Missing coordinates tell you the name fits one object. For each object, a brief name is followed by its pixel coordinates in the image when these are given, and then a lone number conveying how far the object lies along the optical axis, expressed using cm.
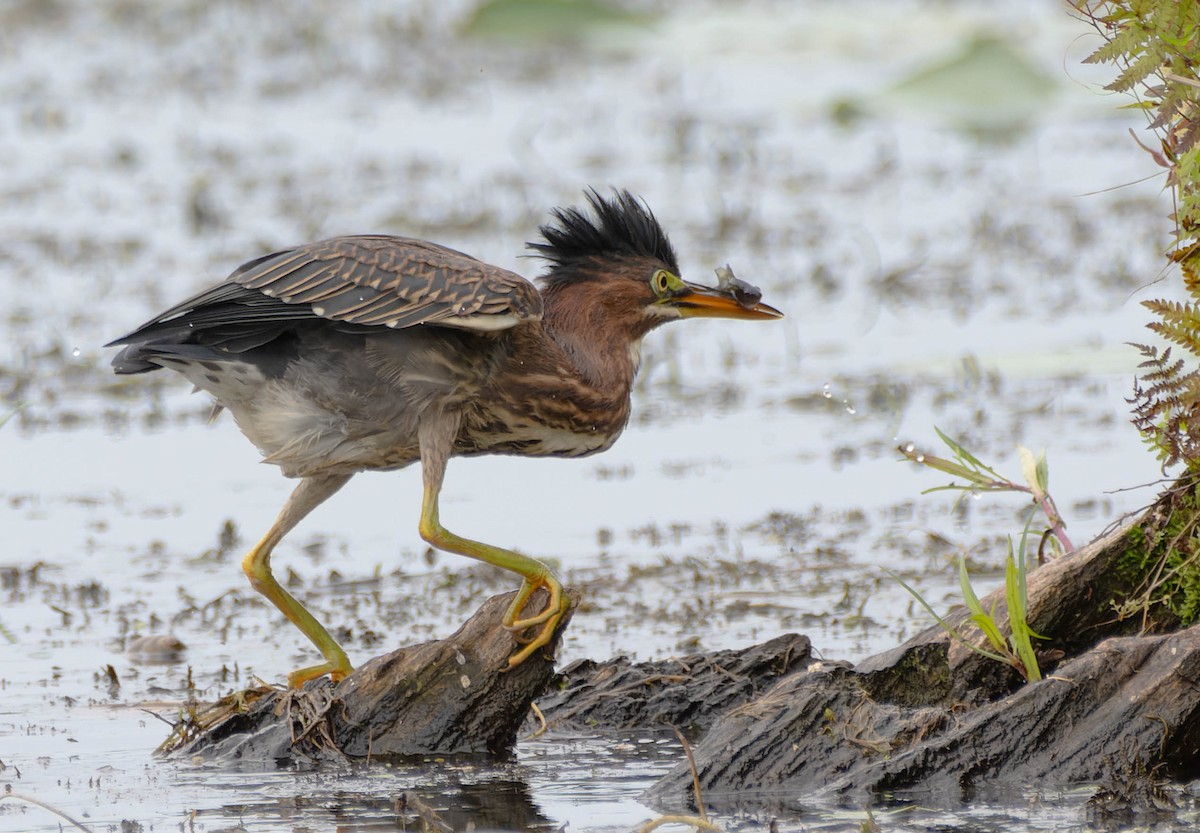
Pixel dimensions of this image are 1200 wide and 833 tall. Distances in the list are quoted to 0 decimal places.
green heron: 1177
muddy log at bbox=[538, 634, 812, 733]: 1167
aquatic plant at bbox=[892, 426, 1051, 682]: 996
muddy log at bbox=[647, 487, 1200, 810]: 961
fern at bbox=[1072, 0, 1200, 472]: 990
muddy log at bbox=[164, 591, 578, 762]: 1123
